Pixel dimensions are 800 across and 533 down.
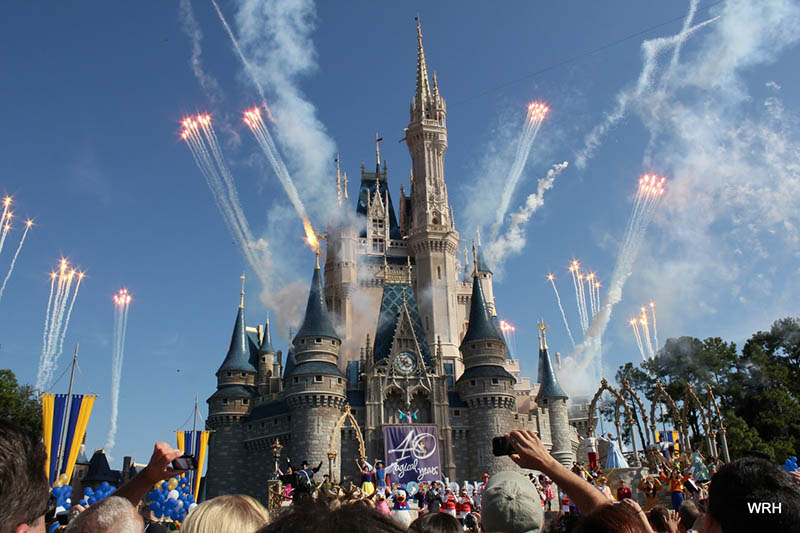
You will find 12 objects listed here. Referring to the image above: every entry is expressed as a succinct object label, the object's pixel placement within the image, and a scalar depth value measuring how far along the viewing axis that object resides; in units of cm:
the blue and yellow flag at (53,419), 3158
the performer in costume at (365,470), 2736
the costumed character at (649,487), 2016
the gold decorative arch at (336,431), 3128
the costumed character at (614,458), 3003
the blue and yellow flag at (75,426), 3247
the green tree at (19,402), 4825
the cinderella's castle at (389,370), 5097
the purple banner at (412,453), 4659
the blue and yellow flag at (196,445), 4578
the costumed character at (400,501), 2494
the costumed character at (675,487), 1973
